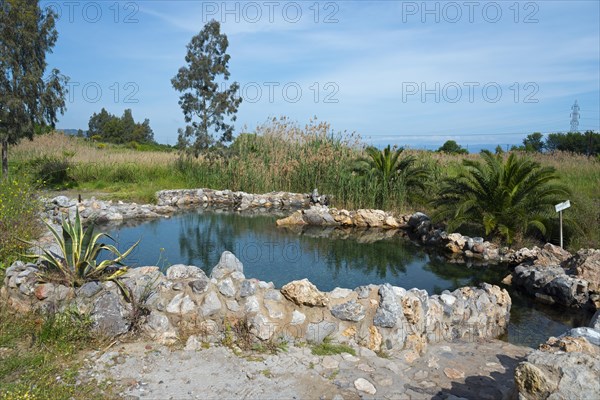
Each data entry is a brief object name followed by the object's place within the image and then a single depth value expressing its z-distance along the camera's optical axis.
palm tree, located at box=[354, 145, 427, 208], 12.37
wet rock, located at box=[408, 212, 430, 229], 10.34
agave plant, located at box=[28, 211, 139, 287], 3.91
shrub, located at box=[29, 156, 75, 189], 15.23
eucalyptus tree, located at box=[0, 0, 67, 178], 12.62
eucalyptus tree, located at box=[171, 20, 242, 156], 16.02
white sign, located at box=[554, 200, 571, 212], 6.90
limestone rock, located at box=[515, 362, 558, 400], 2.34
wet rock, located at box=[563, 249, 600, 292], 5.89
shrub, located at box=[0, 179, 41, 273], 5.10
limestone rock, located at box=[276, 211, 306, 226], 10.80
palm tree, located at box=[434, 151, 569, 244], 8.58
